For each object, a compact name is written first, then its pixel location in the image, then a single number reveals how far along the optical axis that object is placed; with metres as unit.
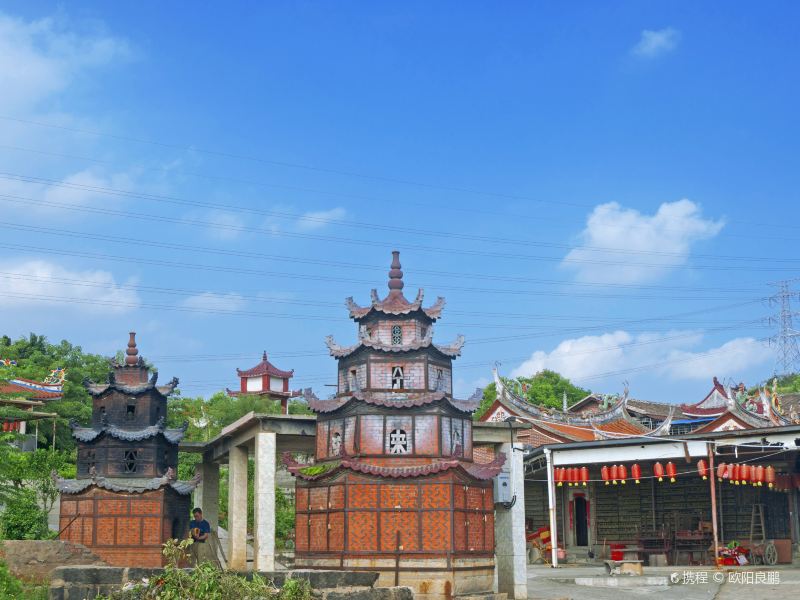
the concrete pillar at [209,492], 34.59
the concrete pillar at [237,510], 28.56
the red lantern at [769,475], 34.53
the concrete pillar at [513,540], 26.38
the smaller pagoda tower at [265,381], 89.12
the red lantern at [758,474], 34.06
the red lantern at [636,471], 33.92
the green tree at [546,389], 79.31
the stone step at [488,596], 24.05
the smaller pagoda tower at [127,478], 32.72
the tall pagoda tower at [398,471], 24.20
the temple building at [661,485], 33.72
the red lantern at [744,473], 33.58
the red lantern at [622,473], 34.97
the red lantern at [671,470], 33.44
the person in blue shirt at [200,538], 29.42
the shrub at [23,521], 32.00
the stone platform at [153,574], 19.73
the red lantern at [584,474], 35.77
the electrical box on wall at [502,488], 26.48
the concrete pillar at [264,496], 24.98
